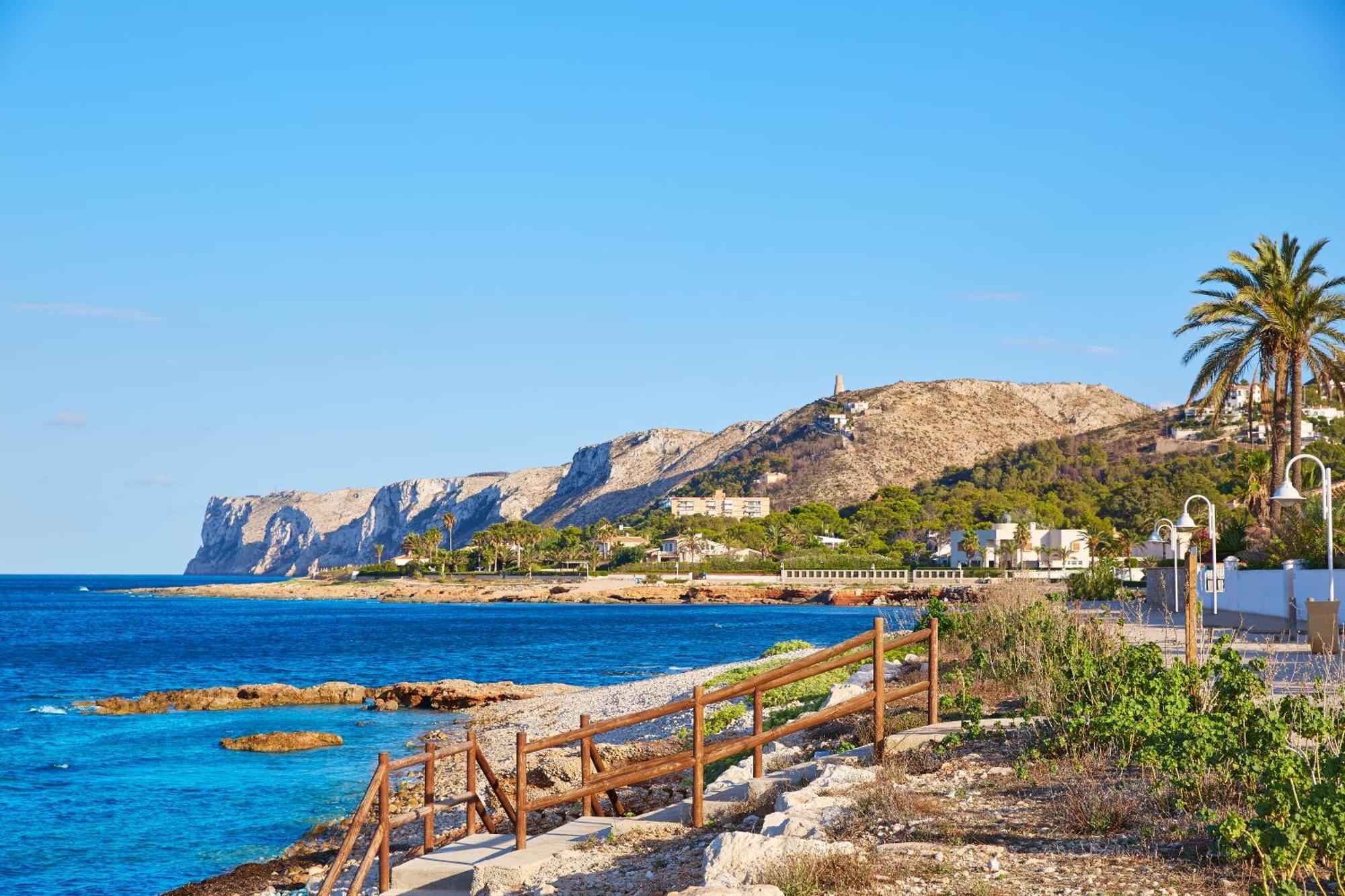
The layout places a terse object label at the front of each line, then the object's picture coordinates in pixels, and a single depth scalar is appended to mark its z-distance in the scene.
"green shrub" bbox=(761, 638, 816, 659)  33.16
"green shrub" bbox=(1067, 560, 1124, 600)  40.75
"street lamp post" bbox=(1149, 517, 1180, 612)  39.83
